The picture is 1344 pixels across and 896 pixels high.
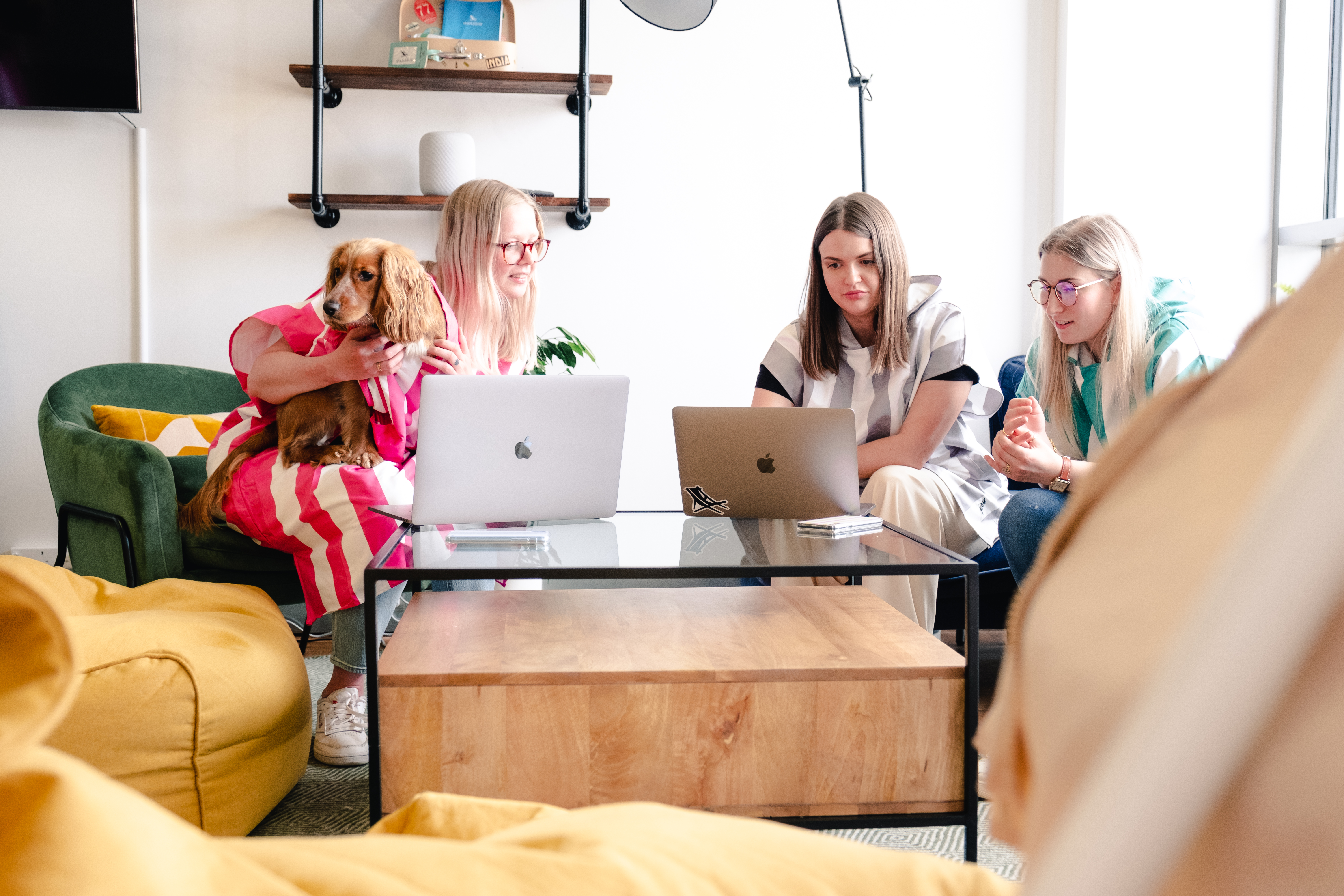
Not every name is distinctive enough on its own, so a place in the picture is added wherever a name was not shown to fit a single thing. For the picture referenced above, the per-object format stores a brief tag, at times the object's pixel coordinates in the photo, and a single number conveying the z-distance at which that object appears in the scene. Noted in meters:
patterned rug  1.44
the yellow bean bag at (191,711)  1.29
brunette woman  2.05
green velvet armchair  1.94
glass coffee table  1.21
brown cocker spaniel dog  1.93
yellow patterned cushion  2.41
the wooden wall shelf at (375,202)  3.05
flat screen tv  2.95
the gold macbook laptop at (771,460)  1.60
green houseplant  2.98
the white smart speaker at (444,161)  3.03
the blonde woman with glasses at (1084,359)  1.88
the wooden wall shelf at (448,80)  3.05
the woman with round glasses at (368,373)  1.81
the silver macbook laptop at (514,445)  1.51
